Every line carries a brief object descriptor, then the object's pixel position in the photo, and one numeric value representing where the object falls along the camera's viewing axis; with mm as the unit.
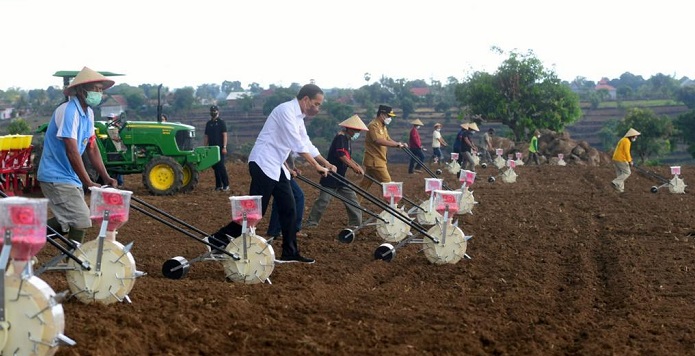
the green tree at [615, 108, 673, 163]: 58500
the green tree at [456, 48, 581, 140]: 52438
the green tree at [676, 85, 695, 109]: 102775
